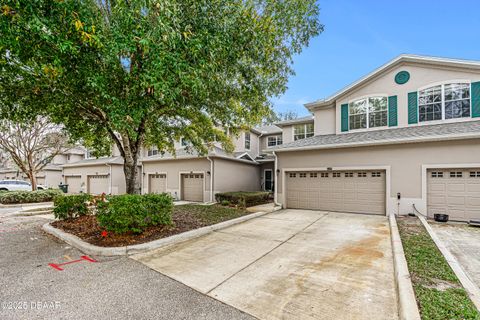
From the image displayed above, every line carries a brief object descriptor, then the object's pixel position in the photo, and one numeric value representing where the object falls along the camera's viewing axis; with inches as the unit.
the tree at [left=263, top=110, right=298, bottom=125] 1622.3
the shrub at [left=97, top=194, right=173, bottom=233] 230.7
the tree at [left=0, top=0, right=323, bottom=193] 171.3
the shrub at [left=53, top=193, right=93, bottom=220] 317.7
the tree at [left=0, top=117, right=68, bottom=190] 655.1
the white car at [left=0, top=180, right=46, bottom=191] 809.4
